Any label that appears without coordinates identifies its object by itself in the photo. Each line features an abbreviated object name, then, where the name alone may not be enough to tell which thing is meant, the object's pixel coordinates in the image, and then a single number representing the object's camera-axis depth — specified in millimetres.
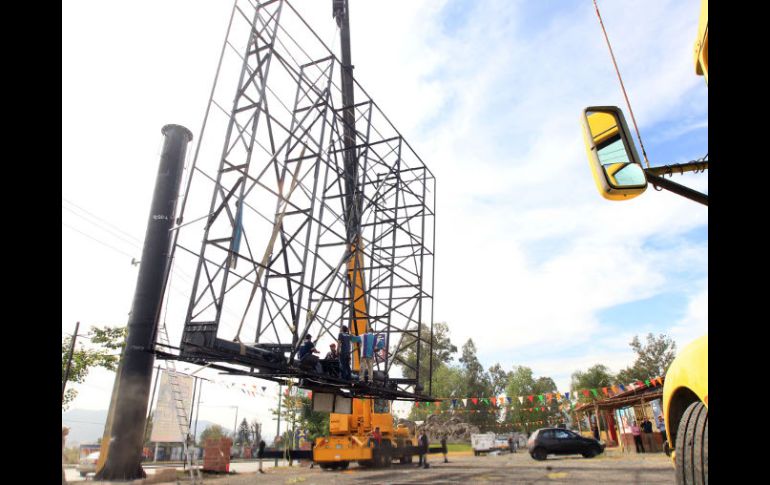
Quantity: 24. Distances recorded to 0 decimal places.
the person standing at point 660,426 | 21727
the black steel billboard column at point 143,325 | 11266
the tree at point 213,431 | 48906
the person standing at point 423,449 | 17344
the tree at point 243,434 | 45759
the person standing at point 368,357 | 11773
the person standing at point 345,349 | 11172
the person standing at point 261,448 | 16391
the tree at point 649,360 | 53375
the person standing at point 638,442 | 21594
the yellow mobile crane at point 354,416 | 14352
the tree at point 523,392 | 63997
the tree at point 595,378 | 58000
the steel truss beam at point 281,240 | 8539
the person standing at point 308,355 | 9727
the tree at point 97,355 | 17359
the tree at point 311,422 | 36344
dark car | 19297
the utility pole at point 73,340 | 13488
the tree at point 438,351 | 55525
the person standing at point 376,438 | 16072
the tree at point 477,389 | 61750
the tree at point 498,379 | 67812
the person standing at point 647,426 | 22547
